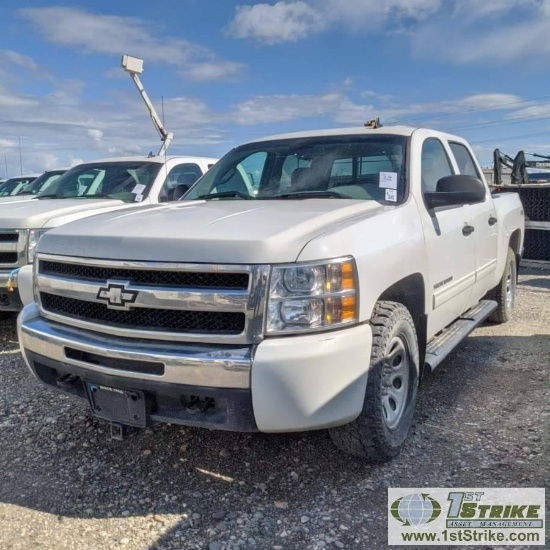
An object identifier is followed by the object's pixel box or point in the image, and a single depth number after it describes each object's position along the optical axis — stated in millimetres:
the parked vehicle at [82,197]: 5090
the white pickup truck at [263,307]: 2438
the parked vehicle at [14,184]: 12511
